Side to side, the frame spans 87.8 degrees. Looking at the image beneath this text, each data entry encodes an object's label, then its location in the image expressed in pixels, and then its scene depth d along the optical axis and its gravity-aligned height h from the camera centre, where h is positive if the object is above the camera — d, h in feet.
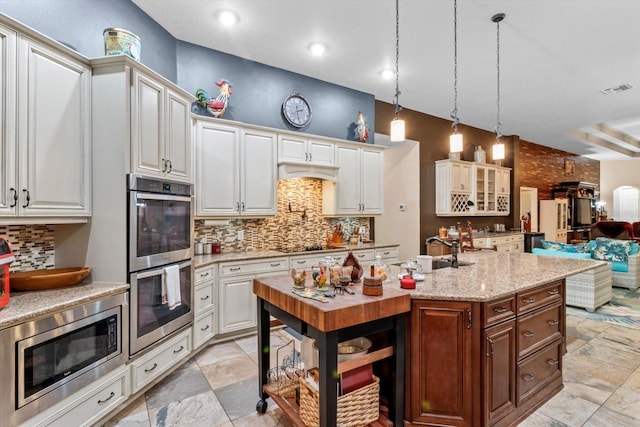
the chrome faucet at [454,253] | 9.26 -1.07
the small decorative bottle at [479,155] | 21.93 +3.97
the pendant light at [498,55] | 10.29 +6.13
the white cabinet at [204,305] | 10.27 -2.84
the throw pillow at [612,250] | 17.92 -1.95
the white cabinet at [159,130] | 7.89 +2.26
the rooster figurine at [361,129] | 15.83 +4.13
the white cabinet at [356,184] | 14.79 +1.46
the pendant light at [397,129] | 8.92 +2.34
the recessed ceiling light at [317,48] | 11.99 +6.19
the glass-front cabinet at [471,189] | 19.65 +1.69
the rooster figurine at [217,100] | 11.81 +4.18
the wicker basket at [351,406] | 5.99 -3.53
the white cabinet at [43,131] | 6.12 +1.75
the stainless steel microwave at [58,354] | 5.37 -2.57
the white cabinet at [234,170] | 11.40 +1.66
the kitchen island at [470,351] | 6.28 -2.67
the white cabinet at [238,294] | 11.22 -2.67
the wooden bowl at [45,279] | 6.68 -1.27
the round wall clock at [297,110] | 14.10 +4.57
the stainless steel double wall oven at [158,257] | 7.72 -1.03
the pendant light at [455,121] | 9.75 +2.74
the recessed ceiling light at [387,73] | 14.02 +6.13
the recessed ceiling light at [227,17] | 10.11 +6.20
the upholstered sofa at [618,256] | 17.60 -2.23
